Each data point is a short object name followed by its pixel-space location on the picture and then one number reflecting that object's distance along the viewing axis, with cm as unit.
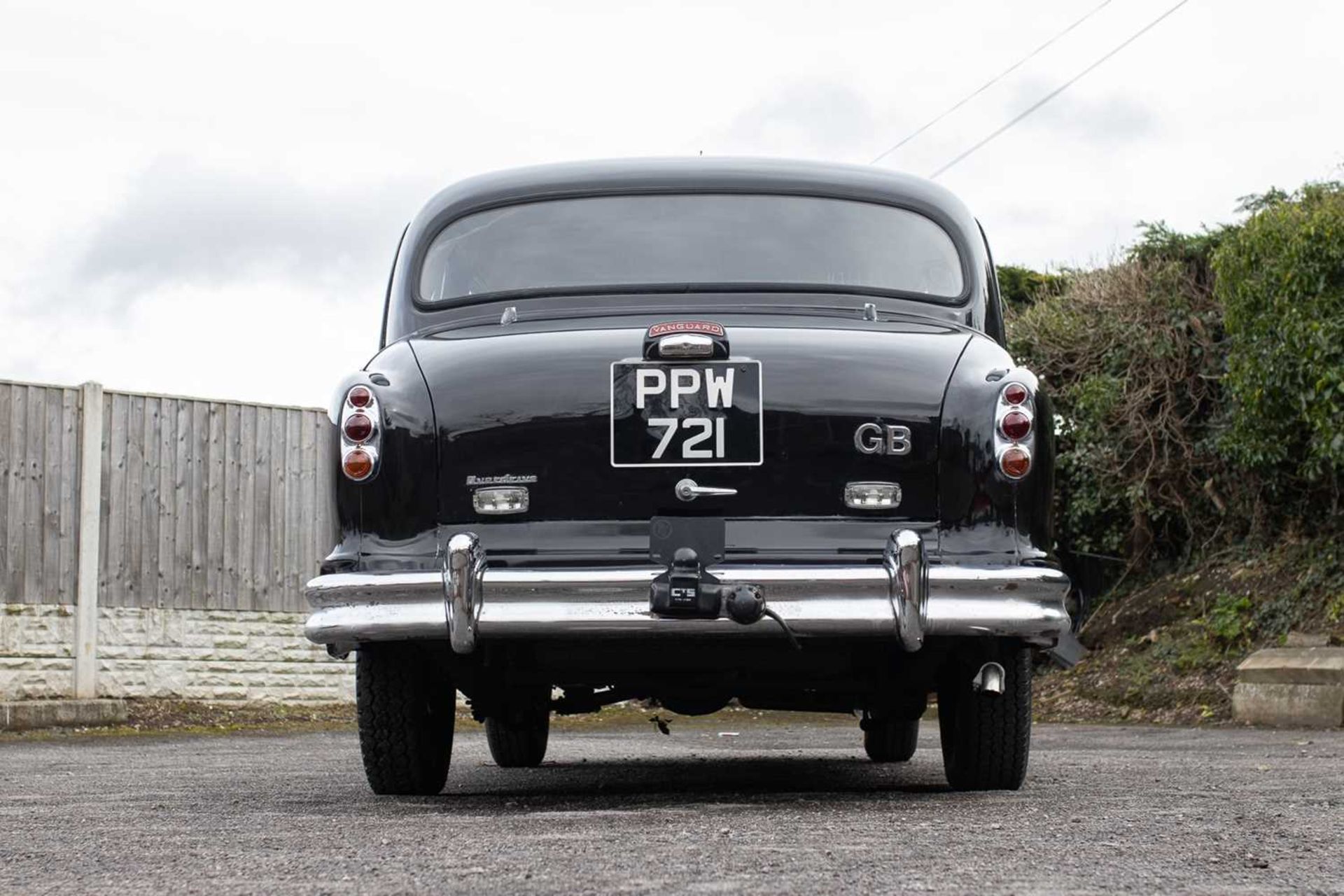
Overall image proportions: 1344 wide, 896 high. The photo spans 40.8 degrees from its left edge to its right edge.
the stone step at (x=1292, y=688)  1144
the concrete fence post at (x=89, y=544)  1116
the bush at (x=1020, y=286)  1836
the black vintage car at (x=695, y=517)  475
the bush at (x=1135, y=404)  1535
